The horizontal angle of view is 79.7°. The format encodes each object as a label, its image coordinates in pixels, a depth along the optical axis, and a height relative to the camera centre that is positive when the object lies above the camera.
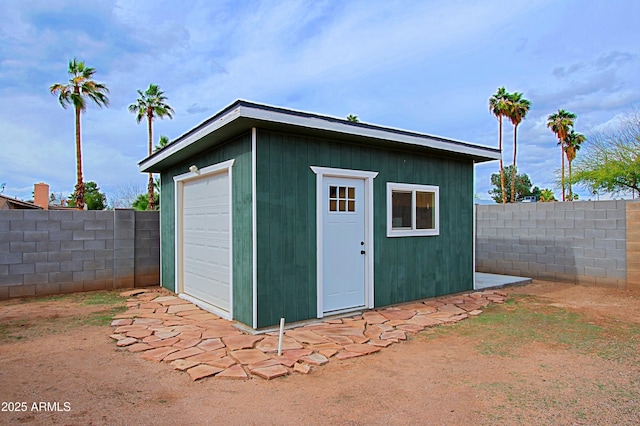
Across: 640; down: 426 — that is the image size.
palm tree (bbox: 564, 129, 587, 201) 25.56 +4.59
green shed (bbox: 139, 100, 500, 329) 4.84 +0.00
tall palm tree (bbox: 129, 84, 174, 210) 20.23 +5.85
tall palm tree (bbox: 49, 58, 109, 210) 15.57 +5.20
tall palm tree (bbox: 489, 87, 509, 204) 21.53 +6.12
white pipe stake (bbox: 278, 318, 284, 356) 3.95 -1.36
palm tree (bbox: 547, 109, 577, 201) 24.31 +5.69
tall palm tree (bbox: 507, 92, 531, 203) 21.30 +5.83
